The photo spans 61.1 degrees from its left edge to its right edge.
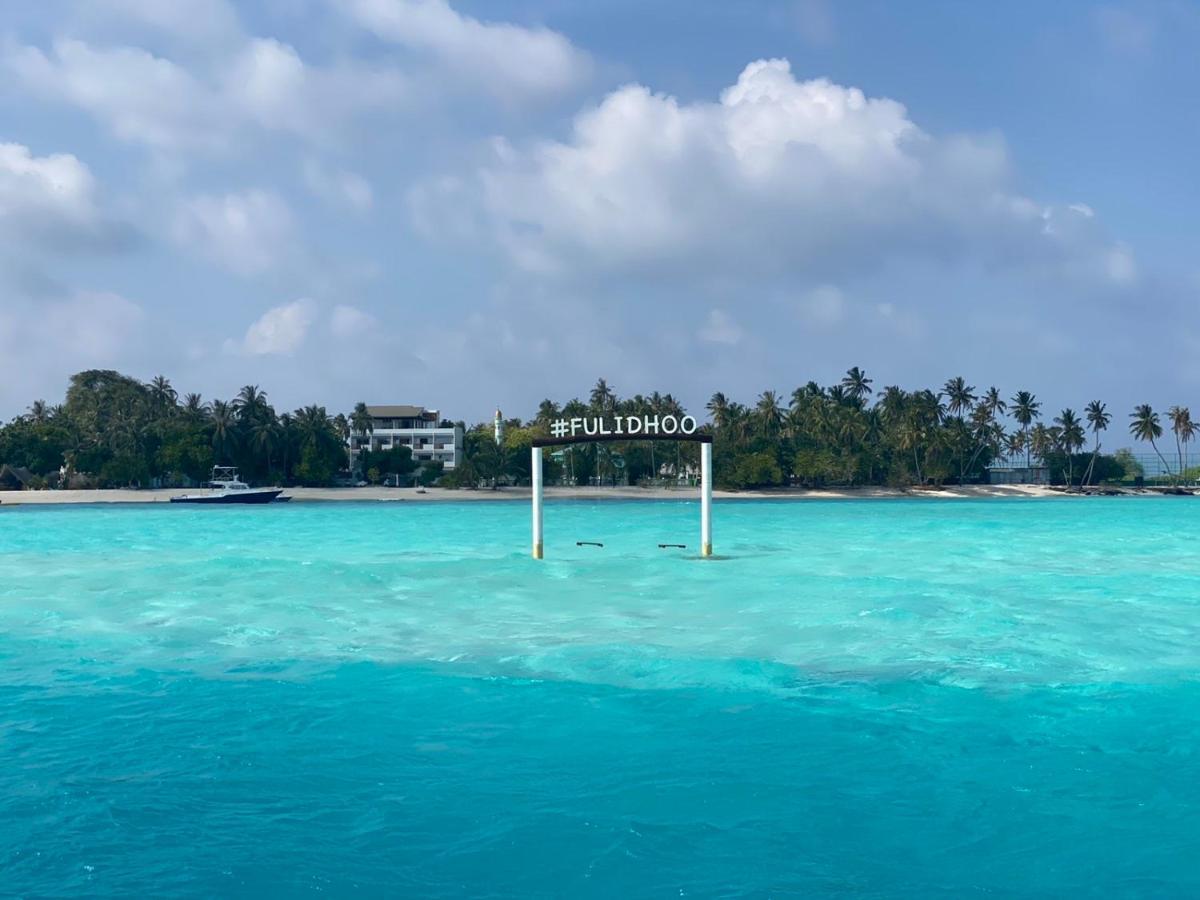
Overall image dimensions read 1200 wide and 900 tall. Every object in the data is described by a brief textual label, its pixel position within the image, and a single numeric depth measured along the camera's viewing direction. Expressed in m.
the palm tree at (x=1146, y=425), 127.75
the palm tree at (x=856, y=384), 131.88
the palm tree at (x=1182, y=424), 129.25
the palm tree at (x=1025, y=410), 124.75
